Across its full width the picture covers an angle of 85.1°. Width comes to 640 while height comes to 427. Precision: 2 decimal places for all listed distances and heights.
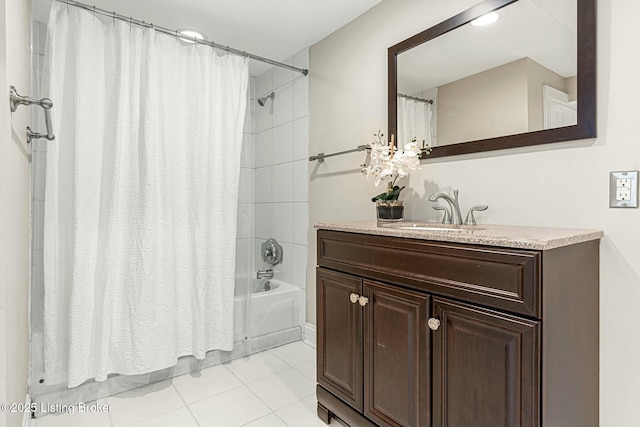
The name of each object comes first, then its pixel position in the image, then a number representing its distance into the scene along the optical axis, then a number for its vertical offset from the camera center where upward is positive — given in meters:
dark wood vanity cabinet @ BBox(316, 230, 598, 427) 1.01 -0.42
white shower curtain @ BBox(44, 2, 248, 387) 1.75 +0.07
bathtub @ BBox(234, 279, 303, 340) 2.38 -0.73
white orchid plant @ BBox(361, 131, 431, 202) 1.69 +0.25
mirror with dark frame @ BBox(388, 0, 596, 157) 1.31 +0.60
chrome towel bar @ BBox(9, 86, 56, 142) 1.21 +0.39
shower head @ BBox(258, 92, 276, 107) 3.06 +1.01
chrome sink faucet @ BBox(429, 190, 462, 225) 1.59 +0.04
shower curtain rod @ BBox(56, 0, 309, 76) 1.75 +1.03
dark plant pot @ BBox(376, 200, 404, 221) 1.73 +0.01
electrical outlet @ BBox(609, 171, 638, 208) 1.18 +0.08
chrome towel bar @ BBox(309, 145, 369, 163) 2.08 +0.39
